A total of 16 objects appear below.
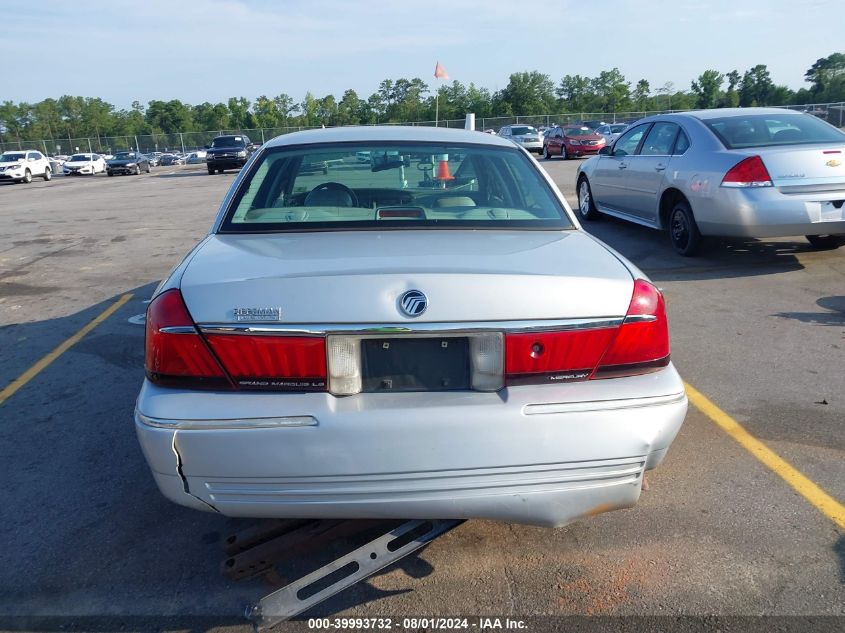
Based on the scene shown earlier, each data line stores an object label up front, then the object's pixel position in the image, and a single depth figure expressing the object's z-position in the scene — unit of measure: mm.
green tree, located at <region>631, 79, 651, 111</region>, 88625
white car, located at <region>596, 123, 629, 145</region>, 34250
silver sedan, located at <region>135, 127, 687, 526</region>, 2320
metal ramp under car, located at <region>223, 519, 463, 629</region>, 2346
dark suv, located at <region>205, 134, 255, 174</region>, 31859
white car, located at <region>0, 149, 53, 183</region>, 33906
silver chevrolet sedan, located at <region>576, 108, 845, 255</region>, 6969
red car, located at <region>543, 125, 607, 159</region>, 28988
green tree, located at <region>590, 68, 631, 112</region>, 85312
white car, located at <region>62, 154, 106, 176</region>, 40156
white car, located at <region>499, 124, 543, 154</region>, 33556
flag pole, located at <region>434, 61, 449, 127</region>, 18297
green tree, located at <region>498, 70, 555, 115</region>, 85688
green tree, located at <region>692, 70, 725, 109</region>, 80938
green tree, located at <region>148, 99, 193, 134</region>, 101312
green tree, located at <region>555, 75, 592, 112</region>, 94006
